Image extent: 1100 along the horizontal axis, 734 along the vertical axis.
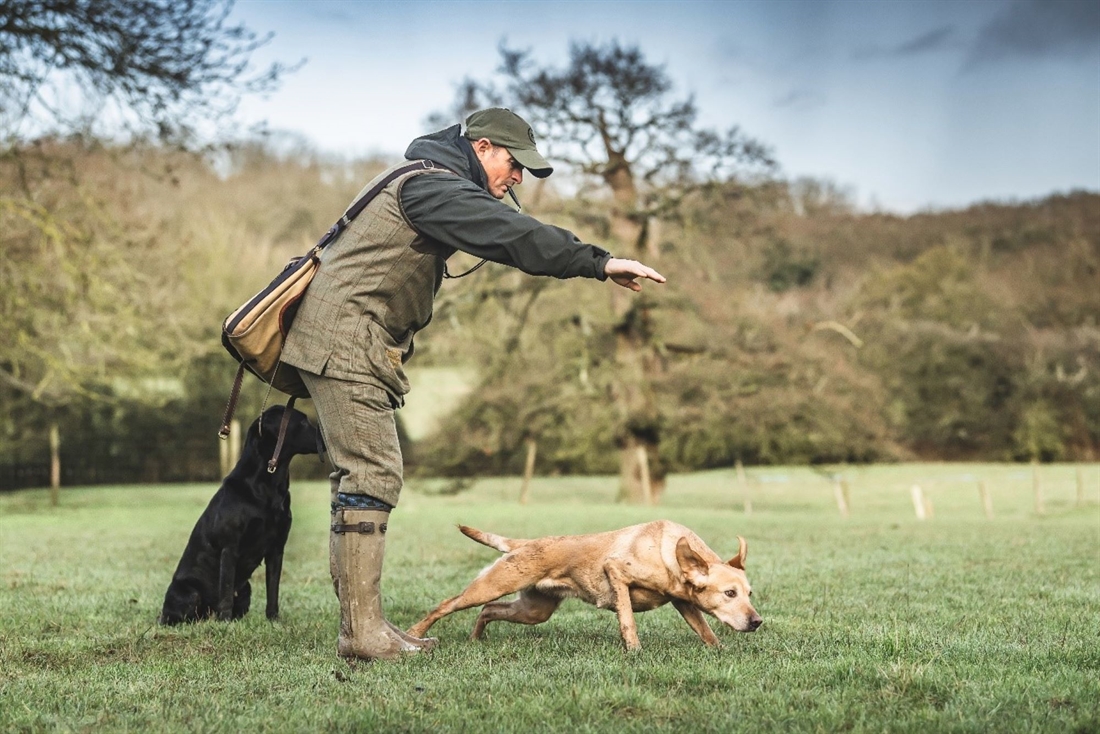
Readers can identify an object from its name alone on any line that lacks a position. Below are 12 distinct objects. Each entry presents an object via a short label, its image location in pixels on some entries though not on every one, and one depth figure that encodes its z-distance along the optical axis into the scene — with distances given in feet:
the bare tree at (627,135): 80.84
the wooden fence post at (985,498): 76.11
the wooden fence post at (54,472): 86.63
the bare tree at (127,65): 46.80
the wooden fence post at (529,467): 95.20
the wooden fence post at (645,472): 86.07
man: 16.37
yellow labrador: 16.84
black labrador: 21.12
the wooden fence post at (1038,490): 81.15
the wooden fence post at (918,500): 76.48
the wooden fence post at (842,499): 82.02
